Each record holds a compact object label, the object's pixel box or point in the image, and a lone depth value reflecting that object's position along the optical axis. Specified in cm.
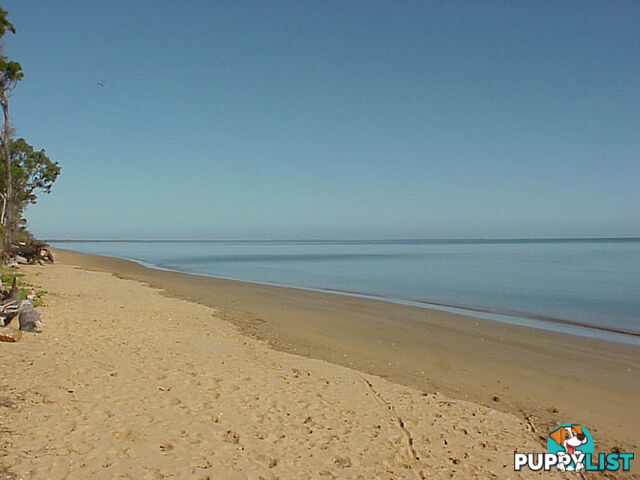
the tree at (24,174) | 3519
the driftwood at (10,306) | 971
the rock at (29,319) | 966
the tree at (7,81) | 2167
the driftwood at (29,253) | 2942
